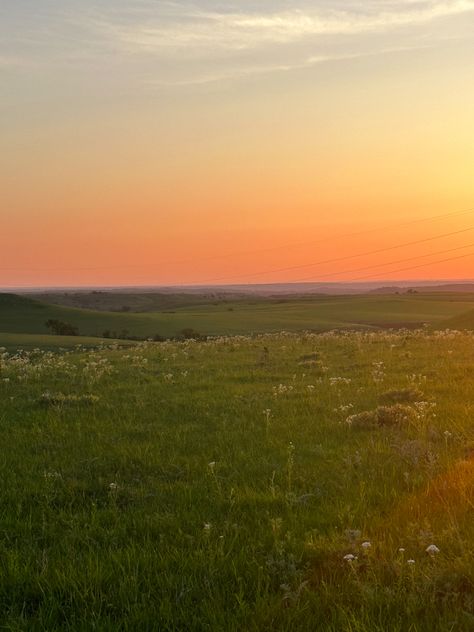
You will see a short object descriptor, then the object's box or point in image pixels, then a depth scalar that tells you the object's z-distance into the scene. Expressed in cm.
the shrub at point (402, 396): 1290
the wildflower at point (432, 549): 496
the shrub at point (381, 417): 1056
